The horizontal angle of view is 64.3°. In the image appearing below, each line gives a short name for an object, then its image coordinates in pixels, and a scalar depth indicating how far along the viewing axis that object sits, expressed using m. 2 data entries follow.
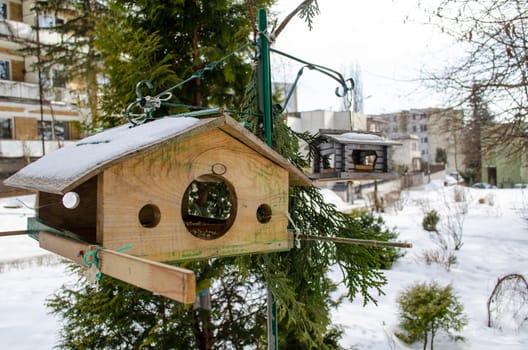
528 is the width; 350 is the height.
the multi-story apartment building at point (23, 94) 14.40
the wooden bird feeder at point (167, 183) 1.39
